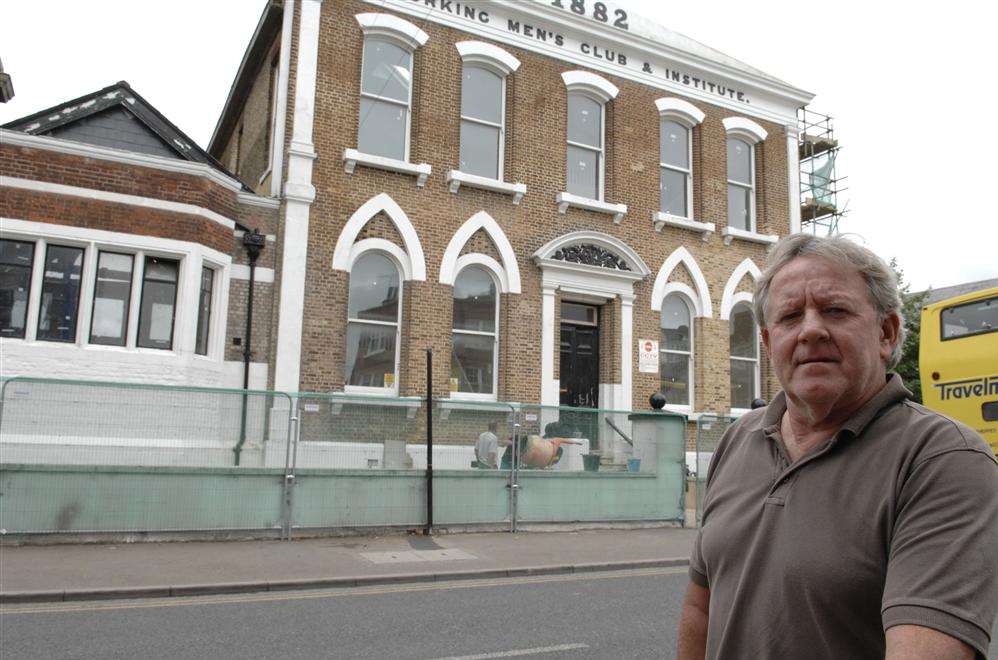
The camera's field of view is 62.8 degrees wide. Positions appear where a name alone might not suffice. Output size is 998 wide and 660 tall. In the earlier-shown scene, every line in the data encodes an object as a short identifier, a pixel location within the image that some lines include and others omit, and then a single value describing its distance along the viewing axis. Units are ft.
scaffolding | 95.61
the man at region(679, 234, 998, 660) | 5.21
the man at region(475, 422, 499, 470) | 39.45
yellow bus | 40.78
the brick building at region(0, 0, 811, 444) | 46.03
